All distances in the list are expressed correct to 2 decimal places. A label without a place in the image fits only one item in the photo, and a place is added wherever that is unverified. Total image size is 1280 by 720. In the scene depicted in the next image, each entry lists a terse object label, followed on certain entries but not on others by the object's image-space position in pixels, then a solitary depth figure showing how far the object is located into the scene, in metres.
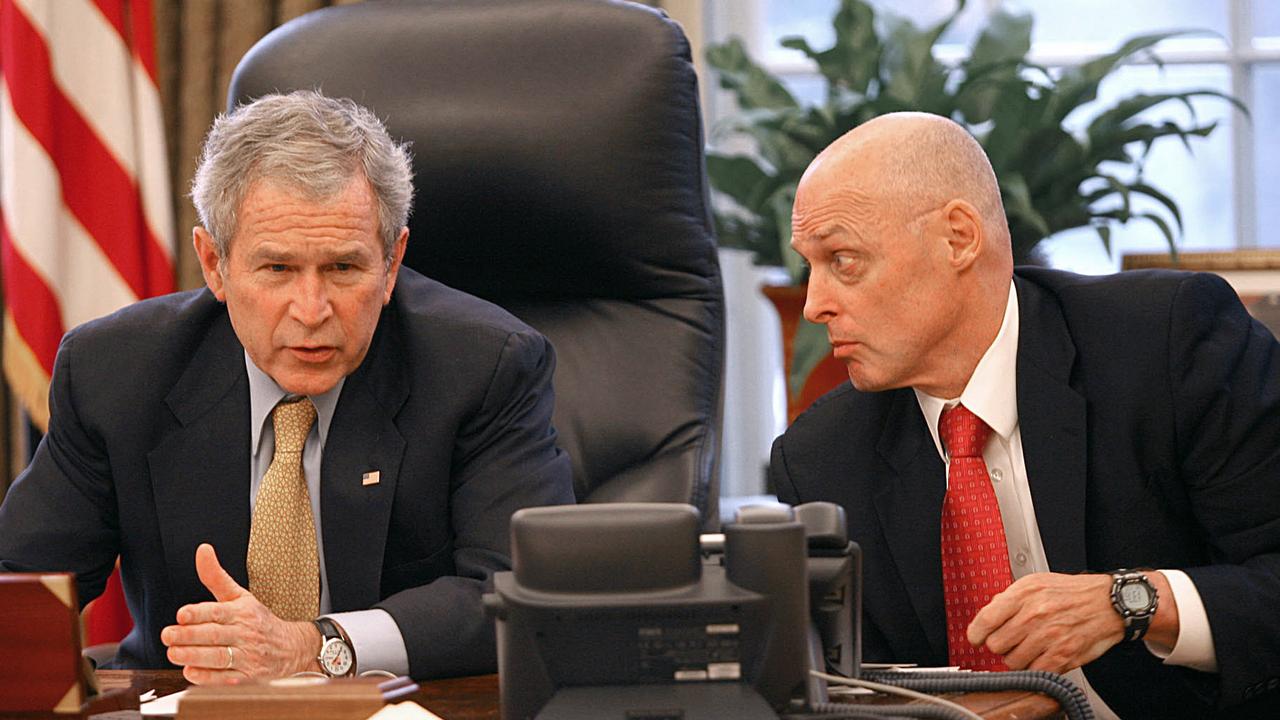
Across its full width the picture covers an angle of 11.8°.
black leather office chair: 5.92
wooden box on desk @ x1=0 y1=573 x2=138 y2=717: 5.32
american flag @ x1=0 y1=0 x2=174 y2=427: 6.60
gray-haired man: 5.74
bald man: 5.66
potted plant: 6.40
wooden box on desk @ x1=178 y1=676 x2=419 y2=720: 5.26
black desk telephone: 5.22
